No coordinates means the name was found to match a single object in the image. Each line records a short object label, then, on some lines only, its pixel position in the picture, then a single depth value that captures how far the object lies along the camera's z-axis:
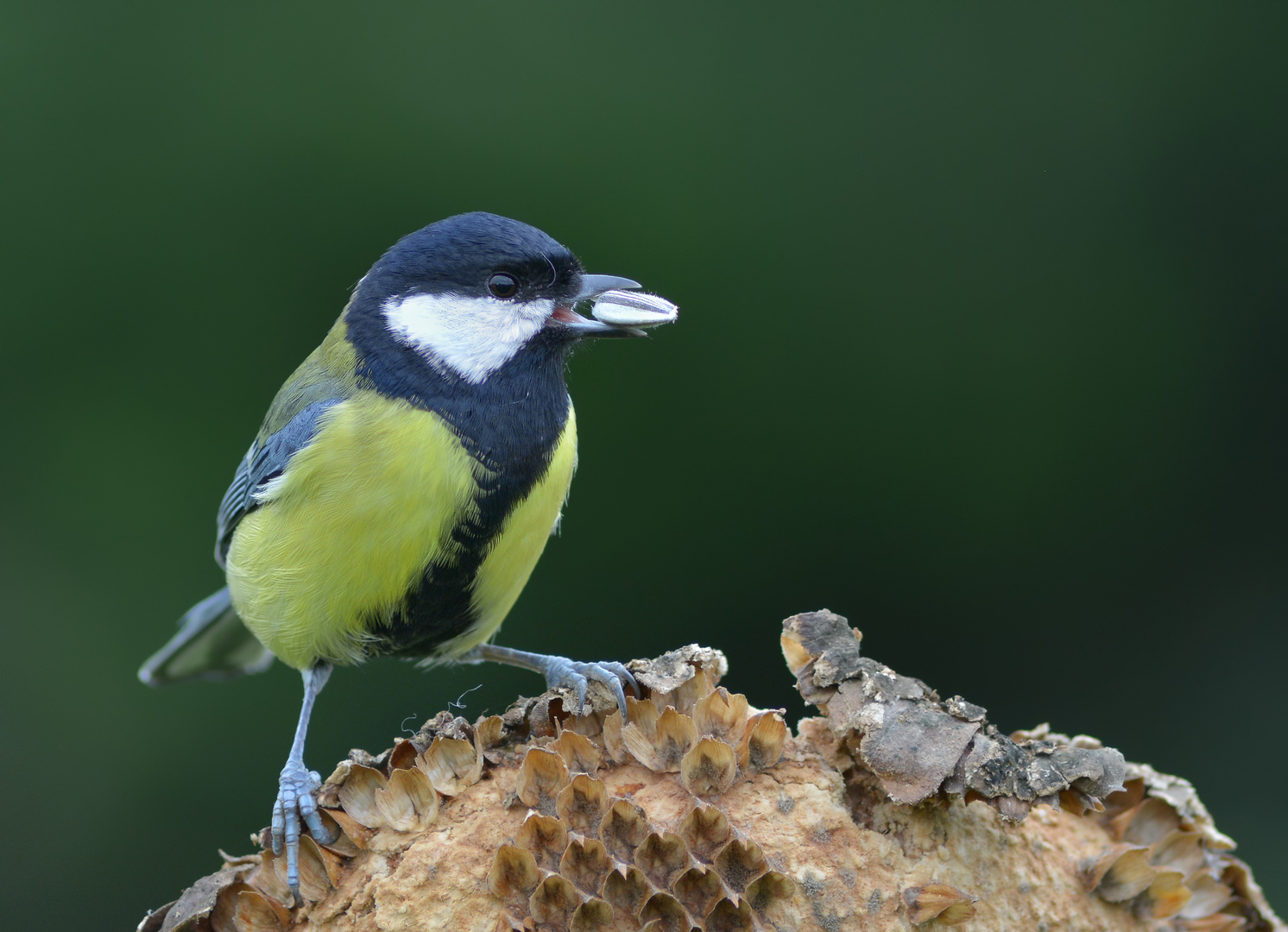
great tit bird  3.97
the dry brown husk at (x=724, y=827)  3.90
